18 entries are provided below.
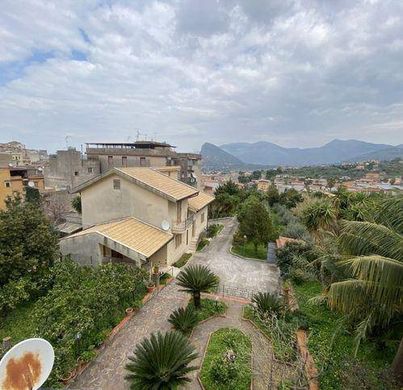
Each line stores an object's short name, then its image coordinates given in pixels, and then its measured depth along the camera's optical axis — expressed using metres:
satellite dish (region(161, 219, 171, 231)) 20.33
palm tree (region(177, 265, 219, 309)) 13.89
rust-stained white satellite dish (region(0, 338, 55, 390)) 6.36
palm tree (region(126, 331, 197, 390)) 7.97
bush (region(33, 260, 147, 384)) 9.69
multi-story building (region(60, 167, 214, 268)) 17.09
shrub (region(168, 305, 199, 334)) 12.29
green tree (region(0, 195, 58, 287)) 13.45
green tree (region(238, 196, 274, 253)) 24.23
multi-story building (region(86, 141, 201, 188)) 49.88
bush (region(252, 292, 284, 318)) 12.96
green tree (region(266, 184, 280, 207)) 52.60
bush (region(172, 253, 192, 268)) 21.64
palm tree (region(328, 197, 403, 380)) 6.62
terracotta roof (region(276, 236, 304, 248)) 23.23
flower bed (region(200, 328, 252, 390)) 9.16
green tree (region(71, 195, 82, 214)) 35.00
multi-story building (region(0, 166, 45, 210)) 38.44
